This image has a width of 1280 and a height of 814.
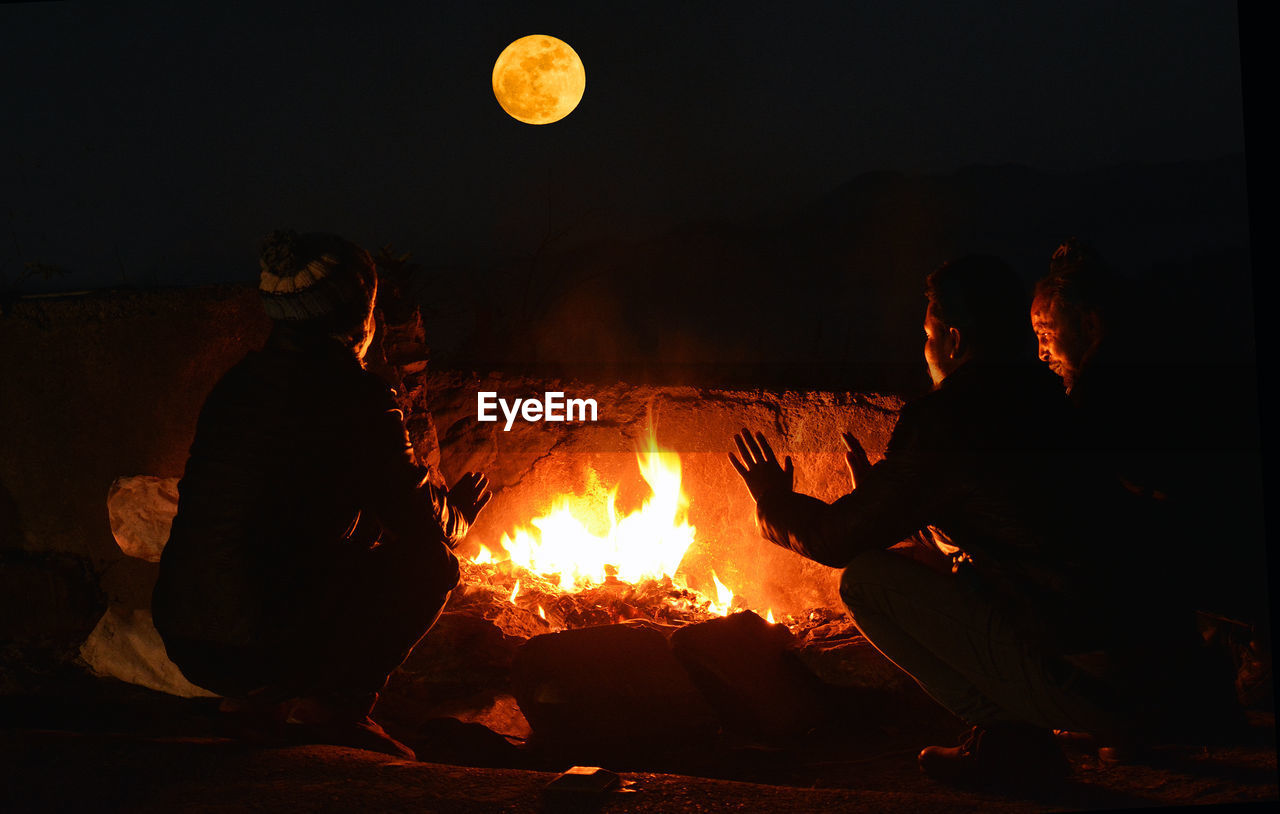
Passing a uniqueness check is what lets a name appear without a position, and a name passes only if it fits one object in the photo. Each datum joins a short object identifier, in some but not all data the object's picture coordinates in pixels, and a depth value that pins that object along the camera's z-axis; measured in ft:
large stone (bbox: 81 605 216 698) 13.65
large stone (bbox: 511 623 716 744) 12.13
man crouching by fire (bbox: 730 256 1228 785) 9.13
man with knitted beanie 9.84
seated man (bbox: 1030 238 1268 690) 10.82
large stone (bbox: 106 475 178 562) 14.38
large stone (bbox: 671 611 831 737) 12.45
